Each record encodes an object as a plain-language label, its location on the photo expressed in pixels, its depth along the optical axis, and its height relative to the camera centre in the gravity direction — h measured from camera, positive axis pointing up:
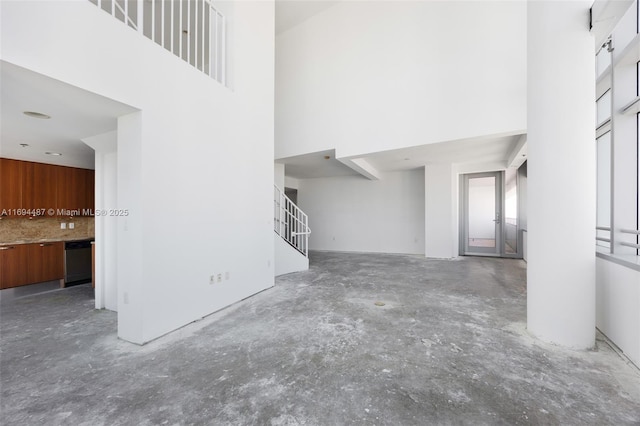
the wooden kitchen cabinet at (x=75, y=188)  4.98 +0.48
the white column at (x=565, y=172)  2.24 +0.34
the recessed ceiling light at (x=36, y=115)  2.44 +0.95
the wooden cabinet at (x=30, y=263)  4.30 -0.89
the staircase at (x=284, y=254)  5.39 -0.92
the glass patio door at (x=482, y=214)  7.26 -0.11
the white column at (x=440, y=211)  7.05 -0.01
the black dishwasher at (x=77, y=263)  4.57 -0.91
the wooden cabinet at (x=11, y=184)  4.30 +0.50
